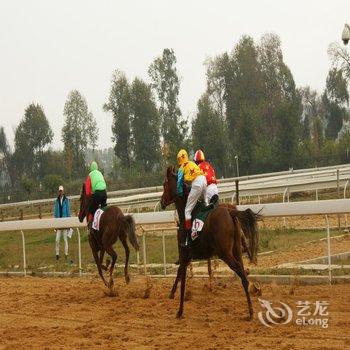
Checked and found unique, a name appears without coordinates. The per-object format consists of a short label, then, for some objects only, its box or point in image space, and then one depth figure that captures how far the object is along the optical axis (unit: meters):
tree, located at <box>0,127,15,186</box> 80.31
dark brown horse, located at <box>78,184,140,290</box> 12.72
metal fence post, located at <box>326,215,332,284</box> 11.52
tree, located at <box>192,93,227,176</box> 59.34
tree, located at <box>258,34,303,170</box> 57.84
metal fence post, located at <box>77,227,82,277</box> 16.02
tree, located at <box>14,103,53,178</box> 77.31
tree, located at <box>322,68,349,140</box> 81.31
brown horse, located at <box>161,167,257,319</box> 9.58
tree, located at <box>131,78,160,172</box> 70.88
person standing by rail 18.71
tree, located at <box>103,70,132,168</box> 71.75
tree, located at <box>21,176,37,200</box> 55.69
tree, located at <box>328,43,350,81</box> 61.79
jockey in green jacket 13.27
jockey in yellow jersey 10.34
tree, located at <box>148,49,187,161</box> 74.62
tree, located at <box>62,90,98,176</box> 78.06
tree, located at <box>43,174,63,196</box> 55.53
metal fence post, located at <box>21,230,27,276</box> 17.15
